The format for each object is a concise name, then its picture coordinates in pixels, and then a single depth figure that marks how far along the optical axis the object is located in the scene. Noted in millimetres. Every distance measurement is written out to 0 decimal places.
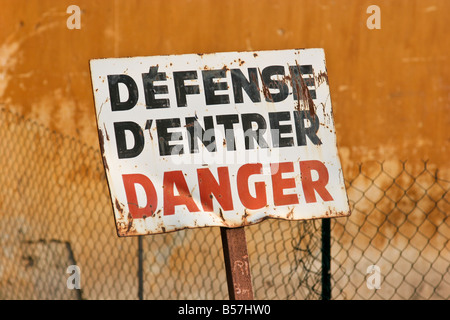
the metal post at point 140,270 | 7434
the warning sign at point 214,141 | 3904
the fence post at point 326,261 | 5469
